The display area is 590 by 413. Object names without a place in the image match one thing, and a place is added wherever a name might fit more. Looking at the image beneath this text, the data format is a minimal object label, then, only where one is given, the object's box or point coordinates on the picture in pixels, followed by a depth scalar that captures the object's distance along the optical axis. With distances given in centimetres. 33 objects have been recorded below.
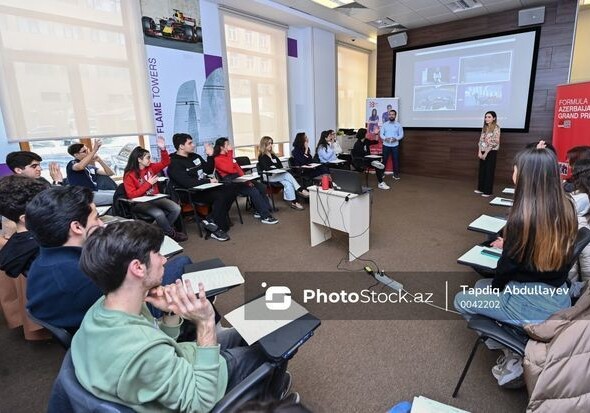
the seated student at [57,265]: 129
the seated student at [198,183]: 404
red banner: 455
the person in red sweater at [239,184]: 458
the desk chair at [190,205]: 411
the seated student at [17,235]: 172
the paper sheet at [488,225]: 206
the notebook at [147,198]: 340
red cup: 338
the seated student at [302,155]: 560
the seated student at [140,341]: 84
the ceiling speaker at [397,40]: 720
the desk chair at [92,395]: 80
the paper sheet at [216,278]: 154
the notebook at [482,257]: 174
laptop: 313
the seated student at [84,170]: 376
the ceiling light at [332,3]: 547
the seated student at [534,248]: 144
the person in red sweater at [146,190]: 358
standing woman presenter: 554
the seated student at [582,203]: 186
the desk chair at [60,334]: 122
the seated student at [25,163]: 302
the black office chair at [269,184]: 511
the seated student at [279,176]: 510
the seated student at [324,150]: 589
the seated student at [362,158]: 659
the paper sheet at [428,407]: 115
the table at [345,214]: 316
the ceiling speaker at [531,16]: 556
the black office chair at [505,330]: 133
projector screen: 600
